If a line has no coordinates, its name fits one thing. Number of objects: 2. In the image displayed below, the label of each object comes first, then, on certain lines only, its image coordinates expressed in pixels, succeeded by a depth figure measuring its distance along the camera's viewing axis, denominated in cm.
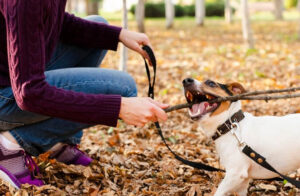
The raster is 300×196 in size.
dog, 261
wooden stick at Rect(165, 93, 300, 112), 237
